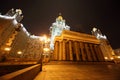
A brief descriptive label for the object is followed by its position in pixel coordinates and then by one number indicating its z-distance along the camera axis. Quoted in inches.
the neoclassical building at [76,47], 762.9
